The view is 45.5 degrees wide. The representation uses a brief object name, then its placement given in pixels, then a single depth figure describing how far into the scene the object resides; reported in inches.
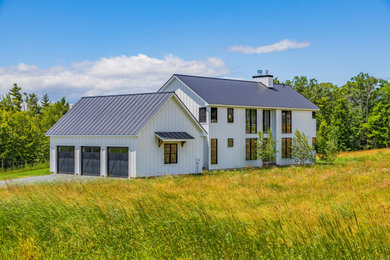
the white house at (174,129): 1157.1
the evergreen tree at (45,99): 3976.4
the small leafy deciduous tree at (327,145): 1608.0
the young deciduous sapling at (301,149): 1558.8
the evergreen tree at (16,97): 3459.6
